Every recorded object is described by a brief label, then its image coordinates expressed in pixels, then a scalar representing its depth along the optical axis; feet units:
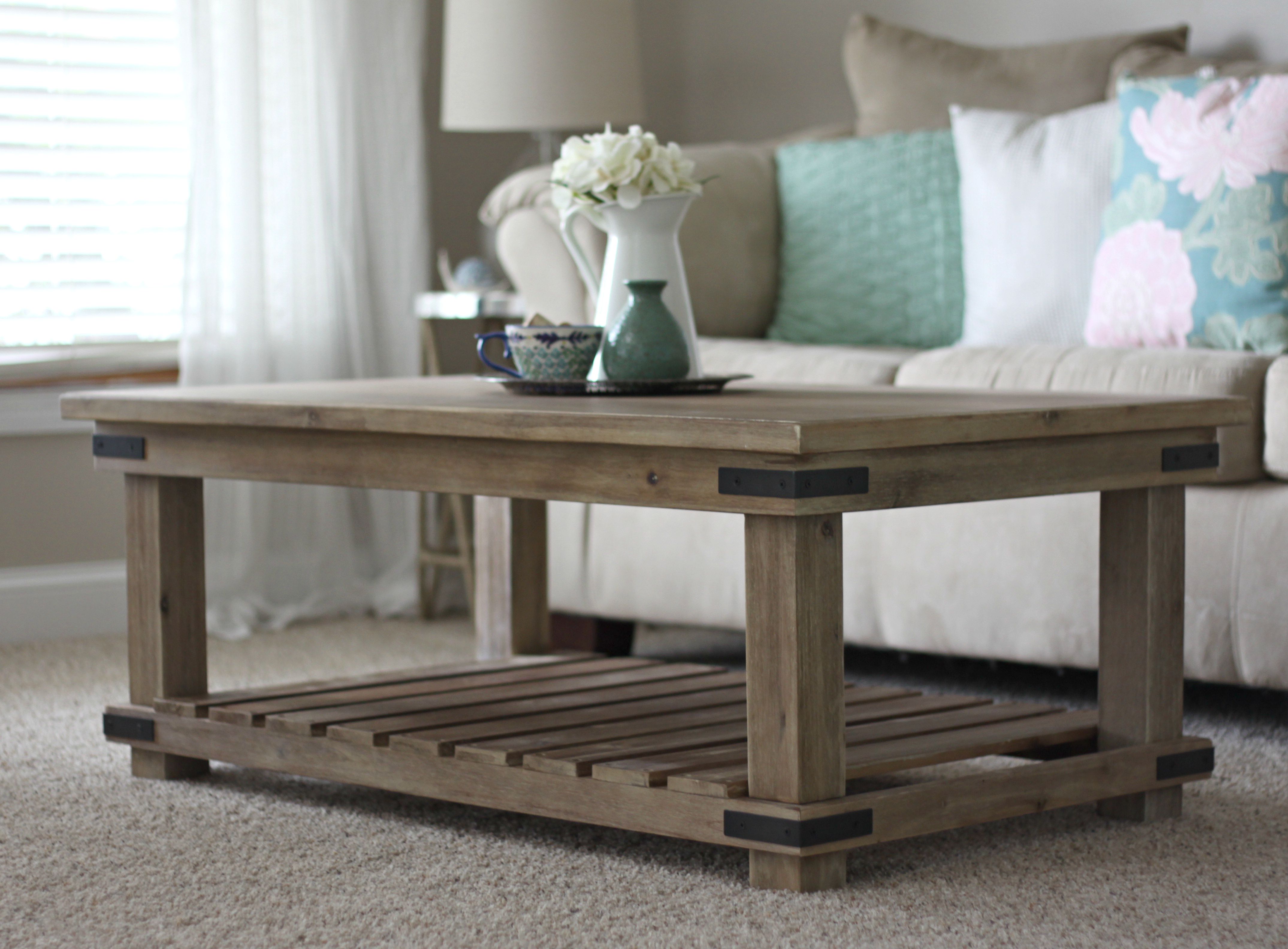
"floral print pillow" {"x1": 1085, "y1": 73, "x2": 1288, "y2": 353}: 13.15
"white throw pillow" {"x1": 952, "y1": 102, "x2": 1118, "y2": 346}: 14.94
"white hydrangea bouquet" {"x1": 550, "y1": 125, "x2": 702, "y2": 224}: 10.81
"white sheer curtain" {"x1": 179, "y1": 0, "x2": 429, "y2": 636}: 17.38
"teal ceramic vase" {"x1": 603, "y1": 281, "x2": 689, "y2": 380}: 10.46
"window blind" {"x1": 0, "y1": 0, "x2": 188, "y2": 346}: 16.86
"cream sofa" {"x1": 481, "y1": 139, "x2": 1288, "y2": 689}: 11.71
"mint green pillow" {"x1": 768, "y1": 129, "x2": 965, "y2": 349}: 16.13
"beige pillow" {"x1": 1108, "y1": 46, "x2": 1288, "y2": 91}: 15.06
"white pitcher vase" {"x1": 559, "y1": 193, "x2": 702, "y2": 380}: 11.02
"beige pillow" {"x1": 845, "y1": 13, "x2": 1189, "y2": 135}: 16.32
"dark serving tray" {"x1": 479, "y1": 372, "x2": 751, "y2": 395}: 10.34
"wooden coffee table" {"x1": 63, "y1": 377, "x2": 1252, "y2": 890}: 8.24
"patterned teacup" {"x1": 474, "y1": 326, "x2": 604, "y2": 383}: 10.87
